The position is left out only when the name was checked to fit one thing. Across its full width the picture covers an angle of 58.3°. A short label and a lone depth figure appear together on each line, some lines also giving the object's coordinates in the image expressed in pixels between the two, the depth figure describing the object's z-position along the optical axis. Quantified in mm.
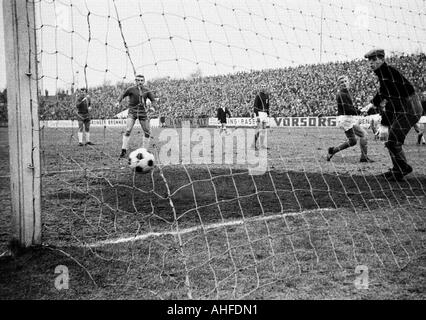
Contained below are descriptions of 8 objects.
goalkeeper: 5898
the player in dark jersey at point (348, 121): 8133
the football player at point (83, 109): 13203
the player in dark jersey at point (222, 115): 21078
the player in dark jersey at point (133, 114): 8922
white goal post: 2867
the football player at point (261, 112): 11539
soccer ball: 4699
